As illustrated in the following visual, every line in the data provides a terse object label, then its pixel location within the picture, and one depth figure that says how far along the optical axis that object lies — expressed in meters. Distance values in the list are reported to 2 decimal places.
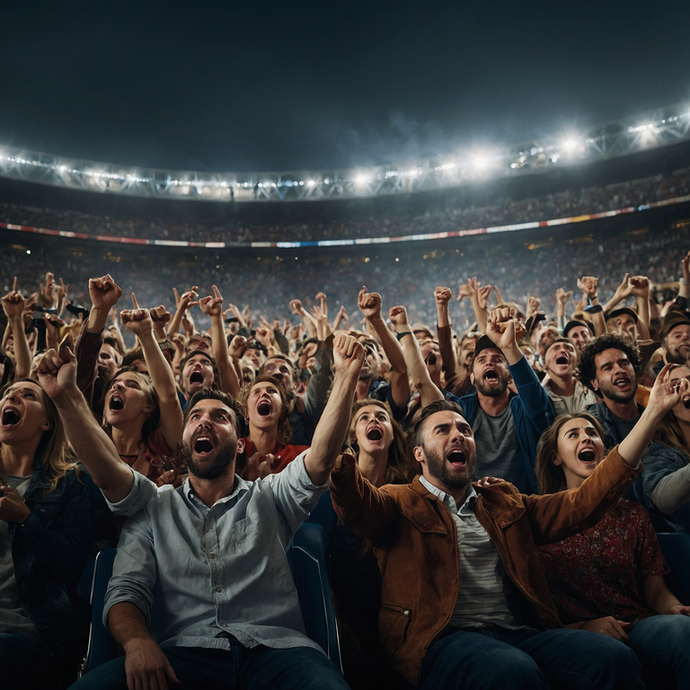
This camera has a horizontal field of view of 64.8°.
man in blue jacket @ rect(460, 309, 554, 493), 3.48
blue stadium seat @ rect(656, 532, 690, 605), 2.64
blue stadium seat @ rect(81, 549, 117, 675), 2.15
